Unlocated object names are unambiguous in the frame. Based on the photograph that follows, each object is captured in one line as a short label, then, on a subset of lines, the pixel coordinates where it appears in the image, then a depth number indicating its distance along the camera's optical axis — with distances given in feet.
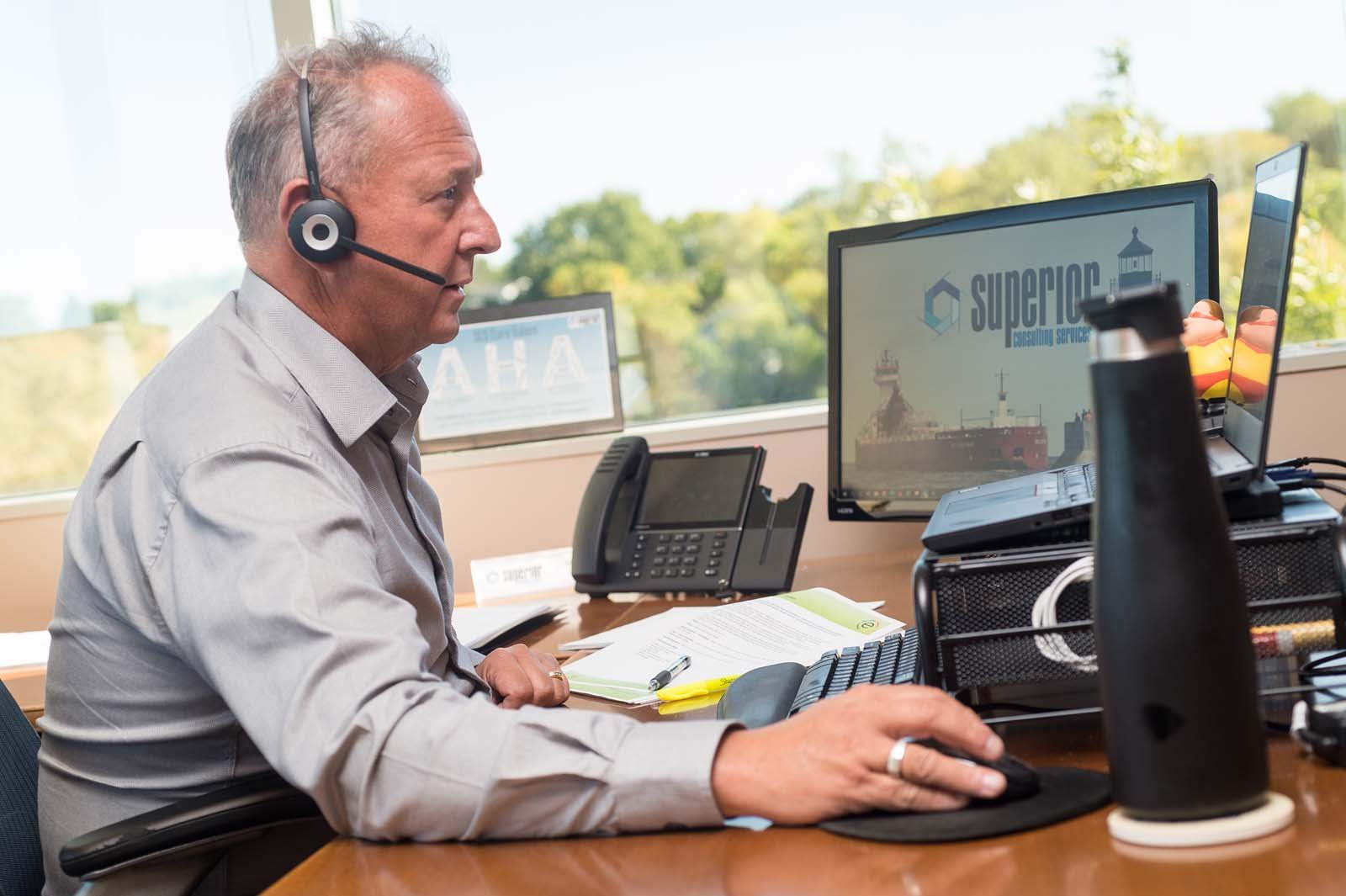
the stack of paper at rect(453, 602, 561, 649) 5.19
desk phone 5.70
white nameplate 6.55
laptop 2.76
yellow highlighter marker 3.86
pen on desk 3.97
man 2.59
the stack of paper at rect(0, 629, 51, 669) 5.88
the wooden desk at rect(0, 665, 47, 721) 5.10
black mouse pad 2.33
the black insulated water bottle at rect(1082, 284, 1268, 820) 2.06
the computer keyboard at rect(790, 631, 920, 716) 3.35
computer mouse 2.43
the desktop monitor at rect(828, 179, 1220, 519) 5.20
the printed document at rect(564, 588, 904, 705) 4.12
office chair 3.27
